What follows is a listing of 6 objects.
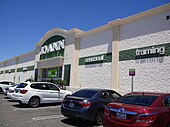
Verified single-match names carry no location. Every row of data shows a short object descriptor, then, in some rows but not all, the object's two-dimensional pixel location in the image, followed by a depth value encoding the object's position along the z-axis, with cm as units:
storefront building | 968
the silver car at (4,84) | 1460
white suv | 805
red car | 333
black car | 501
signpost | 882
